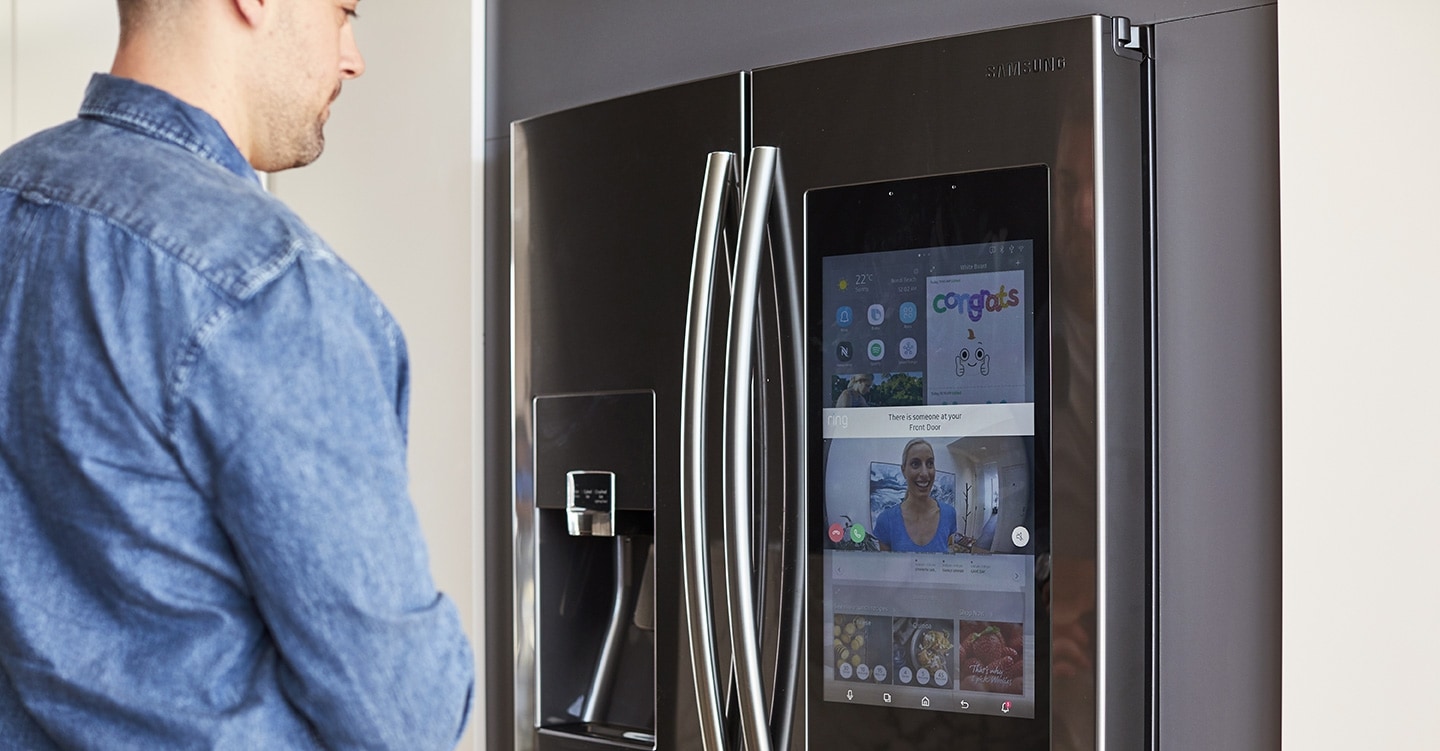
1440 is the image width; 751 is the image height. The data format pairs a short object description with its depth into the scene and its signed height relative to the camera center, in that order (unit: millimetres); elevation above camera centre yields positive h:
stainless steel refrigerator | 1403 -24
